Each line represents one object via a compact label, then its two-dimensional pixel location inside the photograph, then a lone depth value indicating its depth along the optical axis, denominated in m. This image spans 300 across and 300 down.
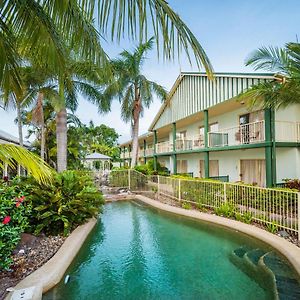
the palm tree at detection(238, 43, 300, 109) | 8.07
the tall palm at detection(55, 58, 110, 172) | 14.05
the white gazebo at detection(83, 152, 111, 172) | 23.87
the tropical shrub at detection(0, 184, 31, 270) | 4.66
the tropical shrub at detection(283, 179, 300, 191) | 10.88
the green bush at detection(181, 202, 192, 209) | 11.40
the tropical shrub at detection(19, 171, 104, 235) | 7.70
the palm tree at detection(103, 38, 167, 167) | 20.53
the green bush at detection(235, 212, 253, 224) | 8.64
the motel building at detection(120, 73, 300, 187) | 12.62
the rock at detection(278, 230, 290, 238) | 7.19
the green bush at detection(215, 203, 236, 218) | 9.49
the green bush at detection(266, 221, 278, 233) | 7.61
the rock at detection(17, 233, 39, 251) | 6.61
